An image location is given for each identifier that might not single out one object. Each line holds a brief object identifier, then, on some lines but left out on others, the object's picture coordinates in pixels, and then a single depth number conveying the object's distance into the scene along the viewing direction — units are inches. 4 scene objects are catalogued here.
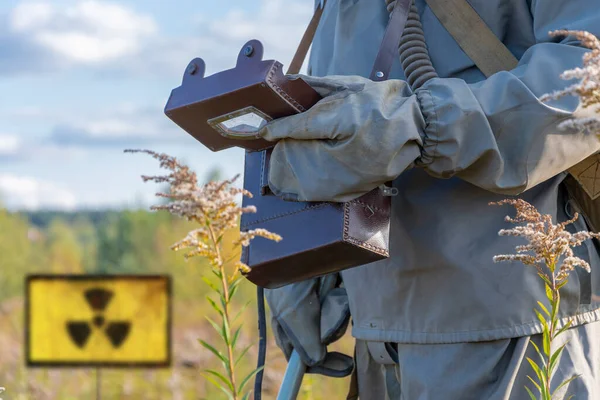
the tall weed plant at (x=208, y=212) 103.3
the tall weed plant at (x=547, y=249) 104.8
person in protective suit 109.2
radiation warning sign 171.0
